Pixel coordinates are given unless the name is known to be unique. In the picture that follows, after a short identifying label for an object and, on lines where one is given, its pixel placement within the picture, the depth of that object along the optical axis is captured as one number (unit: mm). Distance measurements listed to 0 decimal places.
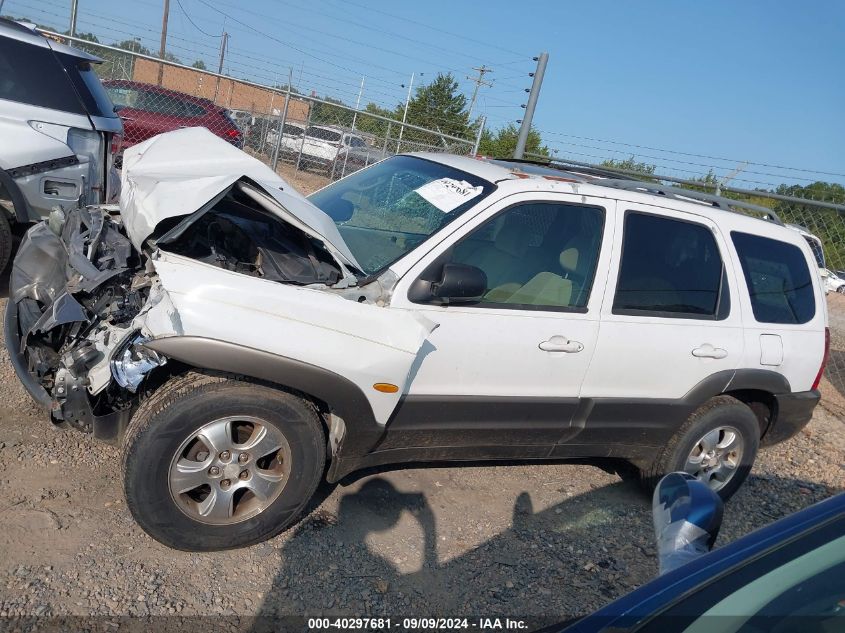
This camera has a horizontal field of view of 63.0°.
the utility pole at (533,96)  9500
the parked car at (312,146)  14227
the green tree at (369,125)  17772
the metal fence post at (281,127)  11252
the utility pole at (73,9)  11203
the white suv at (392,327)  2924
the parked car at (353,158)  13703
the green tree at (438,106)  25094
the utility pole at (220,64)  11893
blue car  1512
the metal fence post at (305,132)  12674
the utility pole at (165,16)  30209
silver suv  5230
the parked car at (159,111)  12367
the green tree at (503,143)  18297
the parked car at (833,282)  12609
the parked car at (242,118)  15031
